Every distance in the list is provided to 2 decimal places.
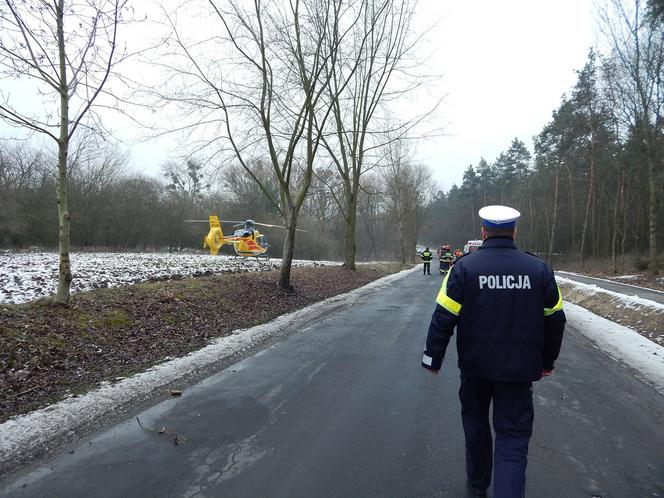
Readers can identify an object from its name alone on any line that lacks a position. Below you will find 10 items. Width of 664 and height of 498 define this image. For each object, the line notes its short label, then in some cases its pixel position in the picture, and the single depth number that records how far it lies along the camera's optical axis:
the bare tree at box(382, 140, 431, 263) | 45.09
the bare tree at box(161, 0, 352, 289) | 14.69
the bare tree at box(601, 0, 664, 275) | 20.95
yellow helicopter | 28.61
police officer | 2.96
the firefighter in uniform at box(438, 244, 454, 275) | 29.04
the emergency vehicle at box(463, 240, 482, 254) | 24.49
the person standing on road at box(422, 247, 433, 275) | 29.98
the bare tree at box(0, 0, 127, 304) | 7.61
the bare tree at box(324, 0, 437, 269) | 21.70
